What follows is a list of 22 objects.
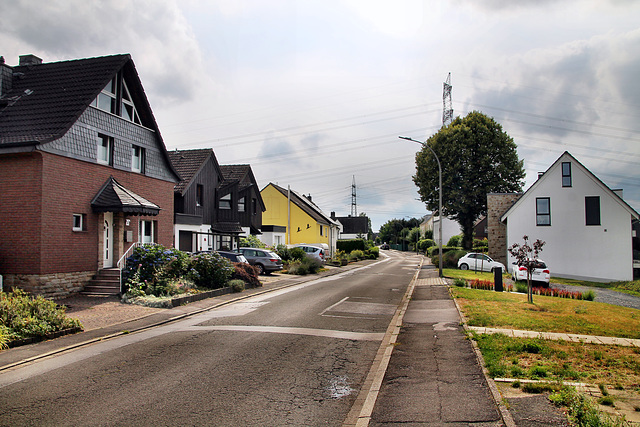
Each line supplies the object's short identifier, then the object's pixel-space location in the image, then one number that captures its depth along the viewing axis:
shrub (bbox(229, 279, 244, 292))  18.69
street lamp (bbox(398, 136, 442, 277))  26.96
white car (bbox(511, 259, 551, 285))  24.58
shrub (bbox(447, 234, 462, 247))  54.69
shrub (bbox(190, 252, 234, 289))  18.48
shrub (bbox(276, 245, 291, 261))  35.84
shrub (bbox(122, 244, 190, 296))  15.96
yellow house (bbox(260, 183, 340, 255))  52.12
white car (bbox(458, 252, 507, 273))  34.47
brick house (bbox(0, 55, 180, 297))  14.87
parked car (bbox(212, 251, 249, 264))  24.20
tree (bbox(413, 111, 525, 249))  43.78
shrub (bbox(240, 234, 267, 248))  34.12
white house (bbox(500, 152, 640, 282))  31.86
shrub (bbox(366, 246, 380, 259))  60.59
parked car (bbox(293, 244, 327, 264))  36.76
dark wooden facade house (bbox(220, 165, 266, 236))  36.44
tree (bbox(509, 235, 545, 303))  14.70
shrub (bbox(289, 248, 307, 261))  33.56
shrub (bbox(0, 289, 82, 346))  9.32
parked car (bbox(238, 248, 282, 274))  28.14
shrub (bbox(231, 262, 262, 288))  20.43
